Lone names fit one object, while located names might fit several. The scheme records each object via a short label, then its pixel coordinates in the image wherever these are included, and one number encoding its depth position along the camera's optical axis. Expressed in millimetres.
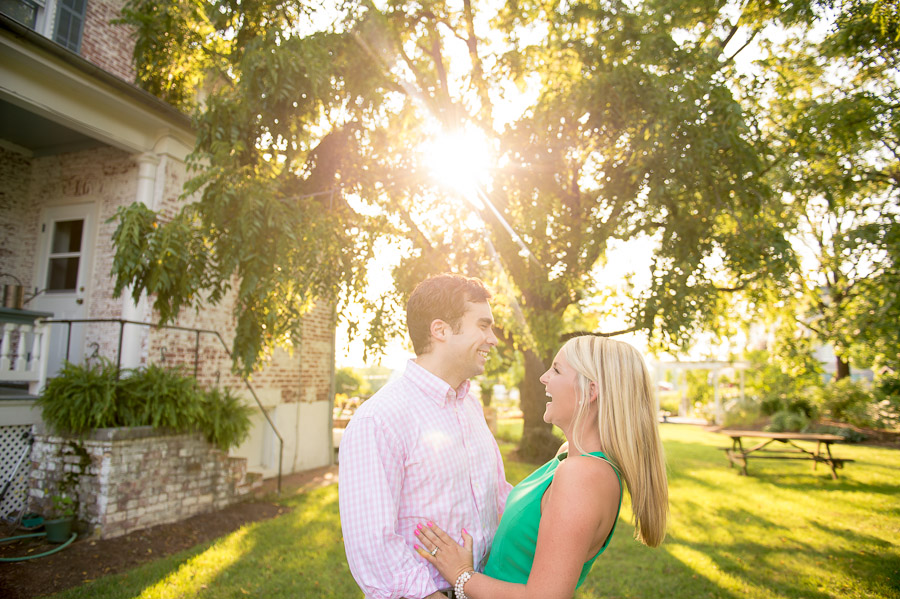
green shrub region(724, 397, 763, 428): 21859
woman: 1780
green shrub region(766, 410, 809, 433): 18361
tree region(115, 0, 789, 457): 6828
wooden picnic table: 11404
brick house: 7520
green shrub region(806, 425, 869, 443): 16469
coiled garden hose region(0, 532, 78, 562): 5789
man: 1865
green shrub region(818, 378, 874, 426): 18000
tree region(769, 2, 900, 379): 7695
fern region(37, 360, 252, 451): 7055
